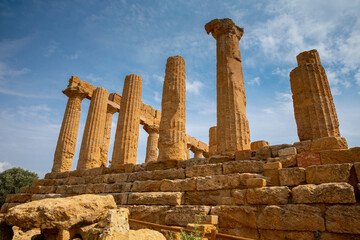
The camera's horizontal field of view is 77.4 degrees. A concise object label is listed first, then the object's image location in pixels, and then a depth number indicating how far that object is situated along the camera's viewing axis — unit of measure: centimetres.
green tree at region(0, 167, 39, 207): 2288
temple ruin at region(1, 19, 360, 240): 477
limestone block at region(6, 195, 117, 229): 454
